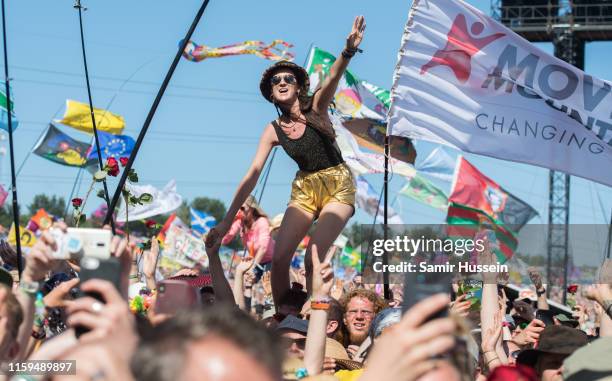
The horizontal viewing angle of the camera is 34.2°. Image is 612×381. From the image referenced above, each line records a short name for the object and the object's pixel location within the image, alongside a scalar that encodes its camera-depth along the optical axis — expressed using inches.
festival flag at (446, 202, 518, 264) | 711.7
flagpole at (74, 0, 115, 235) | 247.9
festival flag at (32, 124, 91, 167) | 912.9
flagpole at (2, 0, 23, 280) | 221.0
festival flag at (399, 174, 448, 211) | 1006.4
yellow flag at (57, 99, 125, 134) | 838.5
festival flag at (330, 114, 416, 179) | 613.9
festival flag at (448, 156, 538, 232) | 854.5
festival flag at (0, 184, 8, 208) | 508.6
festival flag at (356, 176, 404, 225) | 894.4
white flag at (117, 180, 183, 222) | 960.1
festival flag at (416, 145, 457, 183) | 913.6
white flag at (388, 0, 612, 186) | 314.3
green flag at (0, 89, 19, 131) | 384.8
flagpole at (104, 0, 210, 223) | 206.5
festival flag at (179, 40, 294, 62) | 370.3
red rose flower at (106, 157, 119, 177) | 249.8
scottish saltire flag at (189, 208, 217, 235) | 983.0
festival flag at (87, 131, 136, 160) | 698.2
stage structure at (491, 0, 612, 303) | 1392.7
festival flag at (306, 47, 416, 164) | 552.1
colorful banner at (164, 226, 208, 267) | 935.7
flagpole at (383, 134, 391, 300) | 274.9
